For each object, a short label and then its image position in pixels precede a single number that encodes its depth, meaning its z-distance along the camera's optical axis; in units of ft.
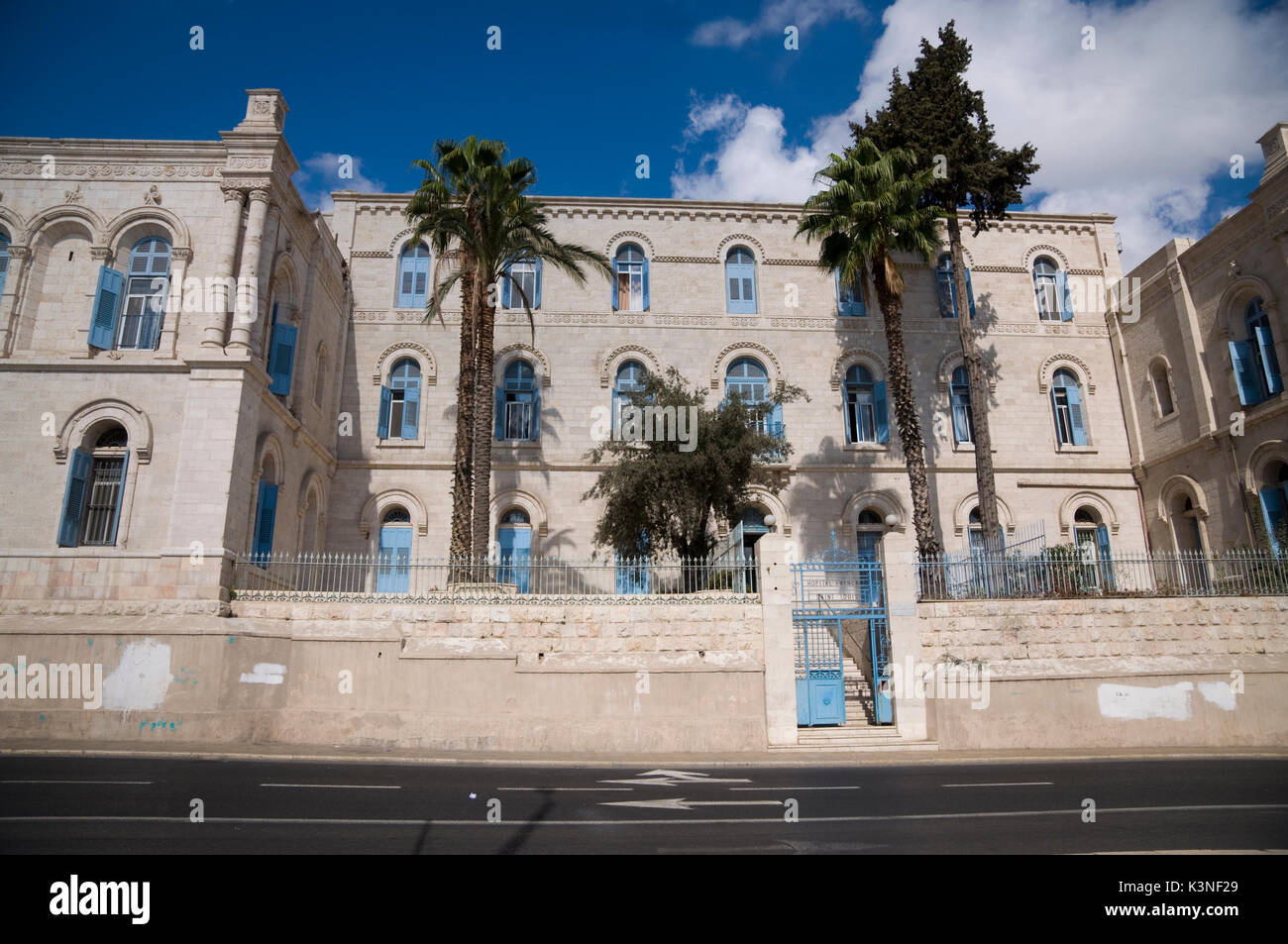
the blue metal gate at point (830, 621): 46.62
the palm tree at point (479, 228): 55.72
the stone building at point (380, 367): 49.78
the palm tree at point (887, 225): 61.67
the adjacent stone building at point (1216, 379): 61.98
